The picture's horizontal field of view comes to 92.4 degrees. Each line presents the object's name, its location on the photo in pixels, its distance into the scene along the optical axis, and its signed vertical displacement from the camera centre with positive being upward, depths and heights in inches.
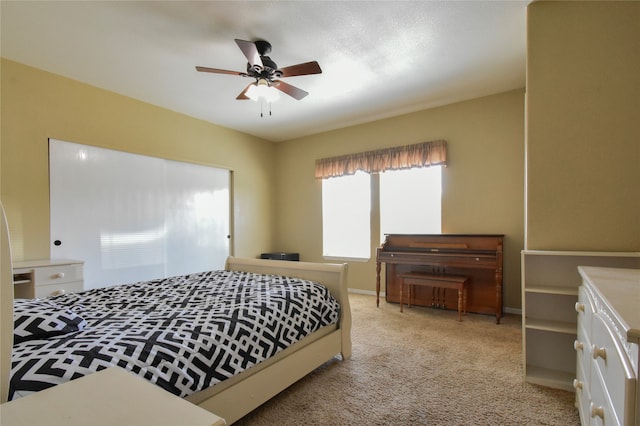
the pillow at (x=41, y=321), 48.2 -17.5
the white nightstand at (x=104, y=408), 22.2 -15.1
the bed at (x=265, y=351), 50.5 -31.4
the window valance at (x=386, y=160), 153.7 +29.4
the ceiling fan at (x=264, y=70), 91.4 +44.7
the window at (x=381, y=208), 159.3 +3.0
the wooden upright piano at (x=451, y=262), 128.5 -22.1
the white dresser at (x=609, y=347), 27.9 -16.3
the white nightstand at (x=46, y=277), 98.5 -20.6
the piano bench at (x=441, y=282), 127.4 -30.1
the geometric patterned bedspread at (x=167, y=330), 44.0 -21.0
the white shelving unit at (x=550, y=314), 76.9 -27.3
